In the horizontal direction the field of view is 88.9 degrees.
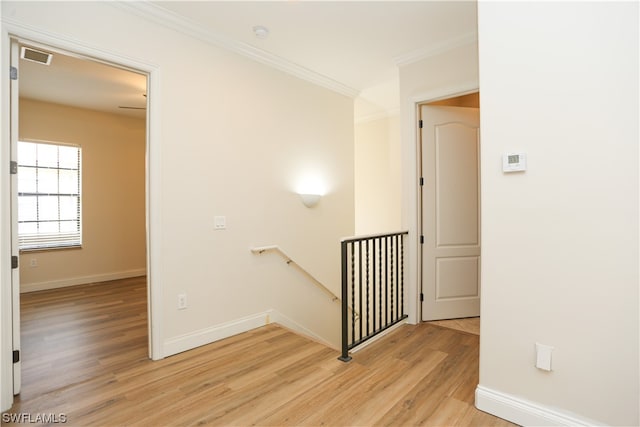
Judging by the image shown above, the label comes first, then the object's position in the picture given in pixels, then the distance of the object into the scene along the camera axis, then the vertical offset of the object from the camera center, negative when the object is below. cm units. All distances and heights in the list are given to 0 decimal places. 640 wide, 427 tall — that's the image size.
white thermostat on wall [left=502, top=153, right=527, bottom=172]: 179 +29
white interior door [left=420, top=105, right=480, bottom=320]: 348 +2
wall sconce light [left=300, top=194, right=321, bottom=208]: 382 +19
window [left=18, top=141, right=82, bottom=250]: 496 +33
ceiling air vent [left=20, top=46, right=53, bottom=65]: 270 +137
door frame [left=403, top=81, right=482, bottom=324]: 345 +12
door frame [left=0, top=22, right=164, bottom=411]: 195 +21
